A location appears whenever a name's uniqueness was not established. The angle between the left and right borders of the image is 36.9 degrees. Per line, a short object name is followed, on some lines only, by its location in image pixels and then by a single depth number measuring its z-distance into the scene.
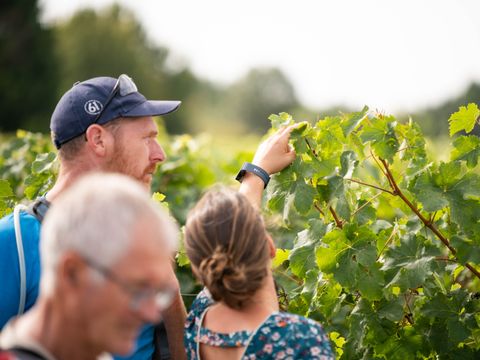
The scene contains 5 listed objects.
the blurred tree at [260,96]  105.25
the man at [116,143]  2.75
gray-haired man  1.54
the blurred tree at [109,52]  55.34
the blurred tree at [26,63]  34.62
